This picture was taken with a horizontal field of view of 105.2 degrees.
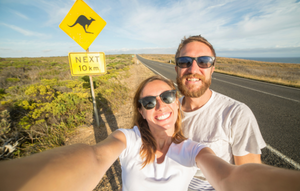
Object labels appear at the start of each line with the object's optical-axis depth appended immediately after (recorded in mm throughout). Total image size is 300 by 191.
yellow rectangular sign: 2795
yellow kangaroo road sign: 2619
